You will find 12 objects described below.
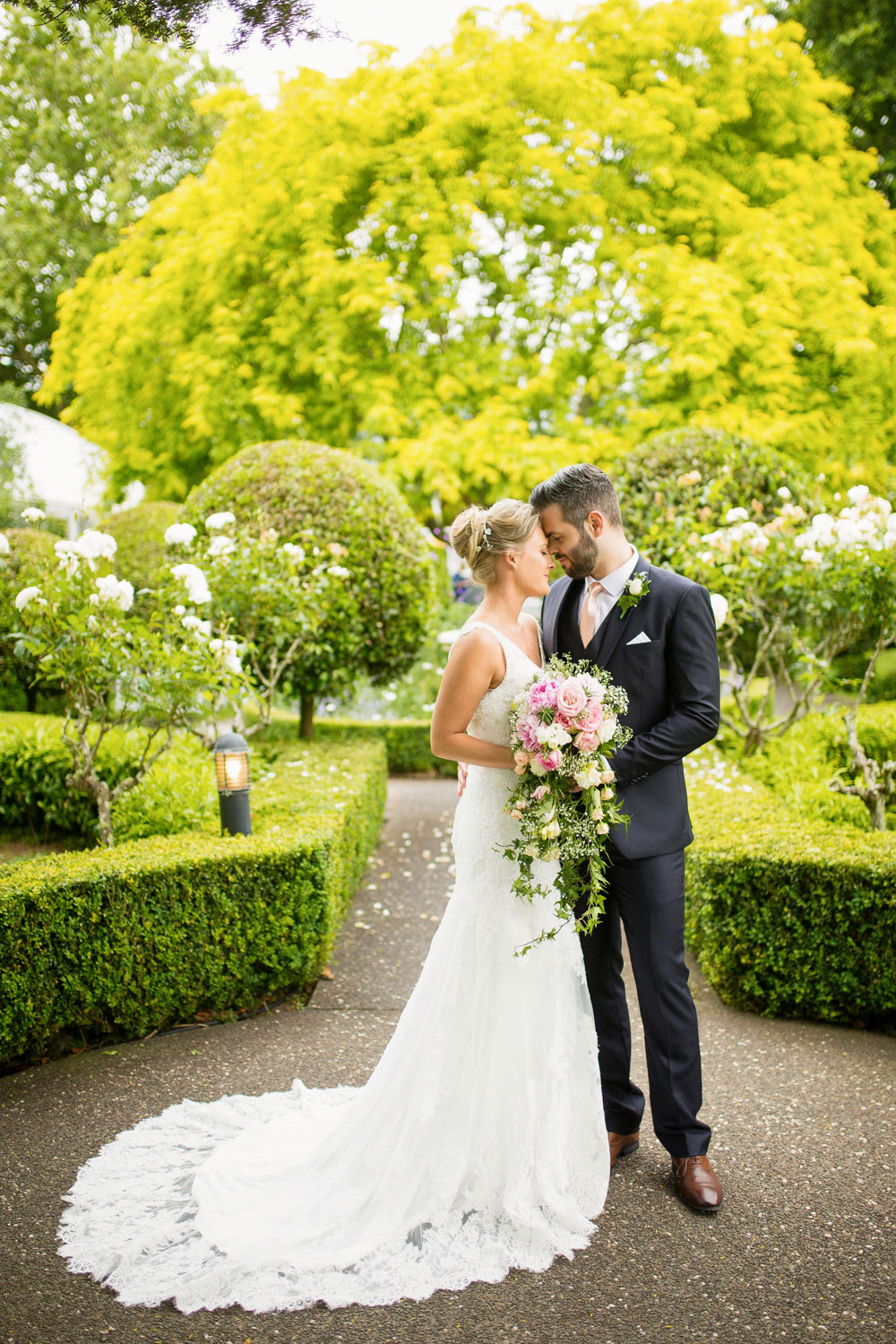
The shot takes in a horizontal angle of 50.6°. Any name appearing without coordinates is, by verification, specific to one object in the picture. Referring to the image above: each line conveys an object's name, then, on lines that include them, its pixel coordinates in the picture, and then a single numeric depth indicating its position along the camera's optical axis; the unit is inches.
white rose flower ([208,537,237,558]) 240.1
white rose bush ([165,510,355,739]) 256.4
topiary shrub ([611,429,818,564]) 288.0
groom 110.6
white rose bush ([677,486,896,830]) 219.0
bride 97.1
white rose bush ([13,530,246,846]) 182.2
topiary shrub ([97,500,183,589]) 373.7
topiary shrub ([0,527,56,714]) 199.9
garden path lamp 178.2
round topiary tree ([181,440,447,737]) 286.4
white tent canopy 569.9
